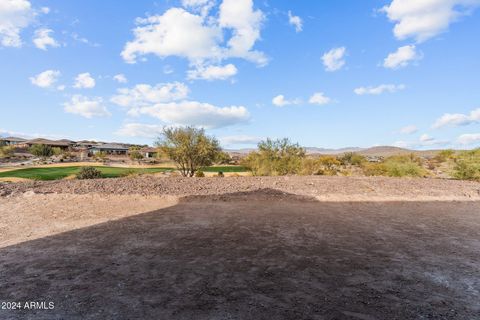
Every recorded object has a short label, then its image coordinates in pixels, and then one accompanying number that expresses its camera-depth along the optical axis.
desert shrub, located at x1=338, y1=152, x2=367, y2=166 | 54.47
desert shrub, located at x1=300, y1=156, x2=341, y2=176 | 27.27
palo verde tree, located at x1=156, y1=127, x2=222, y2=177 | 24.69
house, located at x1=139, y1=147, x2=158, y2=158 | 92.44
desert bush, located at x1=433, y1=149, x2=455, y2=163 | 43.59
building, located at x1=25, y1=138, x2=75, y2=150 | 96.92
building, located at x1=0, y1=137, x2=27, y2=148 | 99.51
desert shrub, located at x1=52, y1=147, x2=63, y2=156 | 78.70
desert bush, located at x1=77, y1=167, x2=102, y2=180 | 23.62
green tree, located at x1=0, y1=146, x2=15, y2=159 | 65.14
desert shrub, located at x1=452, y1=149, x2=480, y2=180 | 22.22
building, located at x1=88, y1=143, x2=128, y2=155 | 96.24
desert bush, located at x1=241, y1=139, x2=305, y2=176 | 26.16
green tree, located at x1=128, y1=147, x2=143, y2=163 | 75.96
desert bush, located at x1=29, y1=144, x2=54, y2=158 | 75.74
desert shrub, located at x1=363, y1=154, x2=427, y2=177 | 24.71
